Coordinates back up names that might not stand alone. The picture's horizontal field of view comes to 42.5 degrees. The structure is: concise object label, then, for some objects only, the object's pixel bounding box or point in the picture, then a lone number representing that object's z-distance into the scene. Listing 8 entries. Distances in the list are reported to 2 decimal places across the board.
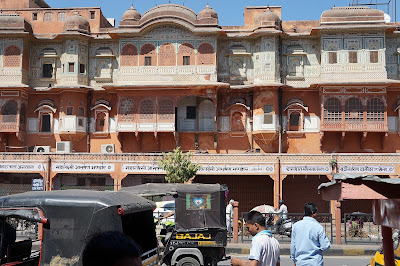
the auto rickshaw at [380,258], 8.75
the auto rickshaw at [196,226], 11.55
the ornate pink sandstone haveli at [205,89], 29.38
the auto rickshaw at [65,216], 6.75
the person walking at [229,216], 18.98
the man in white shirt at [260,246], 5.98
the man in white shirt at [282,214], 18.64
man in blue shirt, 7.05
